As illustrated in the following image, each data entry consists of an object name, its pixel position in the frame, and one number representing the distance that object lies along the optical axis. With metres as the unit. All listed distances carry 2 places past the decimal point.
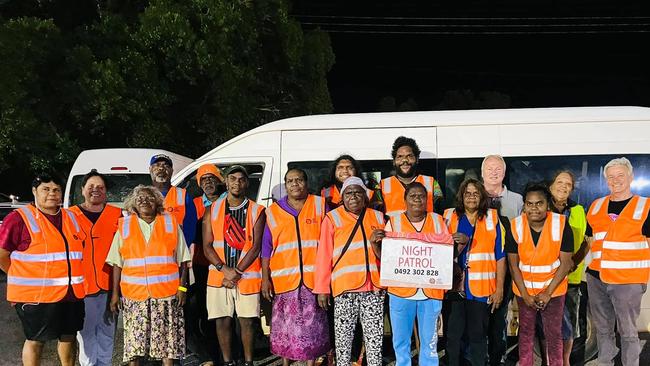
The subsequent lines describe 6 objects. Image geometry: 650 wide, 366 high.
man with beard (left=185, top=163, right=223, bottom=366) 5.38
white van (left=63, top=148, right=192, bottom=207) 10.20
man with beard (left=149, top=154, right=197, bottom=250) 5.26
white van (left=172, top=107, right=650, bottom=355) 5.46
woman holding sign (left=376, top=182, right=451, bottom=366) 4.38
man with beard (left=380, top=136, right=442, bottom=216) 5.05
